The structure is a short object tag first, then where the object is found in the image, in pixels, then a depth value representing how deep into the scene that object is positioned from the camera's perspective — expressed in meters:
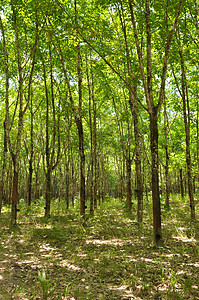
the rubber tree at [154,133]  6.32
